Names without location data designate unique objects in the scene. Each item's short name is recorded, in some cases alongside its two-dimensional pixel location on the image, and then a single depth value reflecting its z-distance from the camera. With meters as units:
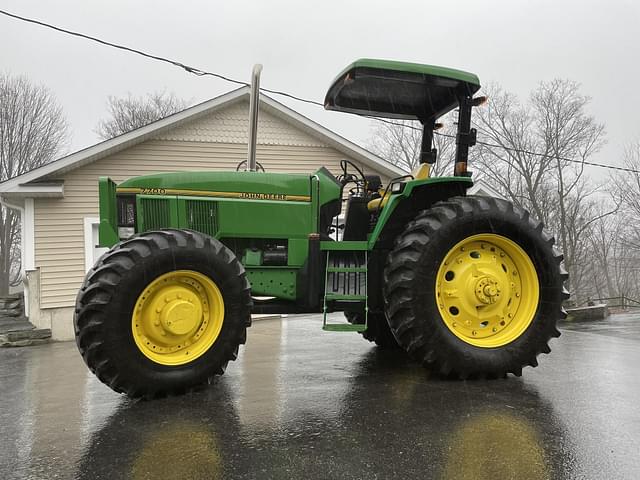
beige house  9.81
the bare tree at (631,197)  32.44
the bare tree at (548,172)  30.55
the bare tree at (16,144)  25.11
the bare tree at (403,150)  33.30
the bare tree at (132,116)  31.88
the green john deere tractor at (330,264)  3.63
